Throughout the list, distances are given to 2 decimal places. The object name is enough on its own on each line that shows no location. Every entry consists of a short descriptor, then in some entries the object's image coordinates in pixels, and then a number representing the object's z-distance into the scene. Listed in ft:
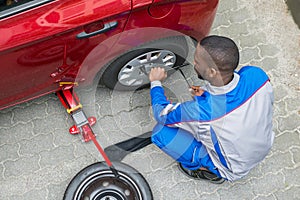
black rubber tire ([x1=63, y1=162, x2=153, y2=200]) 10.38
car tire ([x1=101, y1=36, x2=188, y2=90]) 9.79
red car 7.98
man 7.63
